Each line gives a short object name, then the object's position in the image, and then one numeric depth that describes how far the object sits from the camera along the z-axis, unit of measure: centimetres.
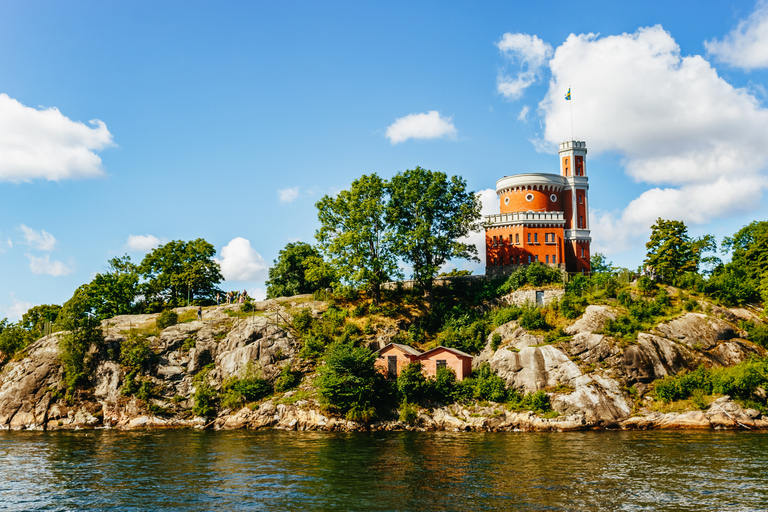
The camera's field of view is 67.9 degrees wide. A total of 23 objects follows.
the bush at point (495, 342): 5954
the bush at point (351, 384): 5253
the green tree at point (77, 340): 6066
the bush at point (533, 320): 5962
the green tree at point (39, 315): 9225
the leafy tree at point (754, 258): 6350
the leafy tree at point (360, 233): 6688
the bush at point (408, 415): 5269
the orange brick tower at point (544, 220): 7356
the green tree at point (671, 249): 7331
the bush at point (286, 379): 5841
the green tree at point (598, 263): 10400
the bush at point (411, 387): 5447
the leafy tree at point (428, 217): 6906
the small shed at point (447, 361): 5666
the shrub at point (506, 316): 6259
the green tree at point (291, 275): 8238
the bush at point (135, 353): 6159
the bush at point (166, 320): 6744
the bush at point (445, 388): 5488
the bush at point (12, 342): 6762
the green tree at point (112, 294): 7819
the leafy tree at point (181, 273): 8200
